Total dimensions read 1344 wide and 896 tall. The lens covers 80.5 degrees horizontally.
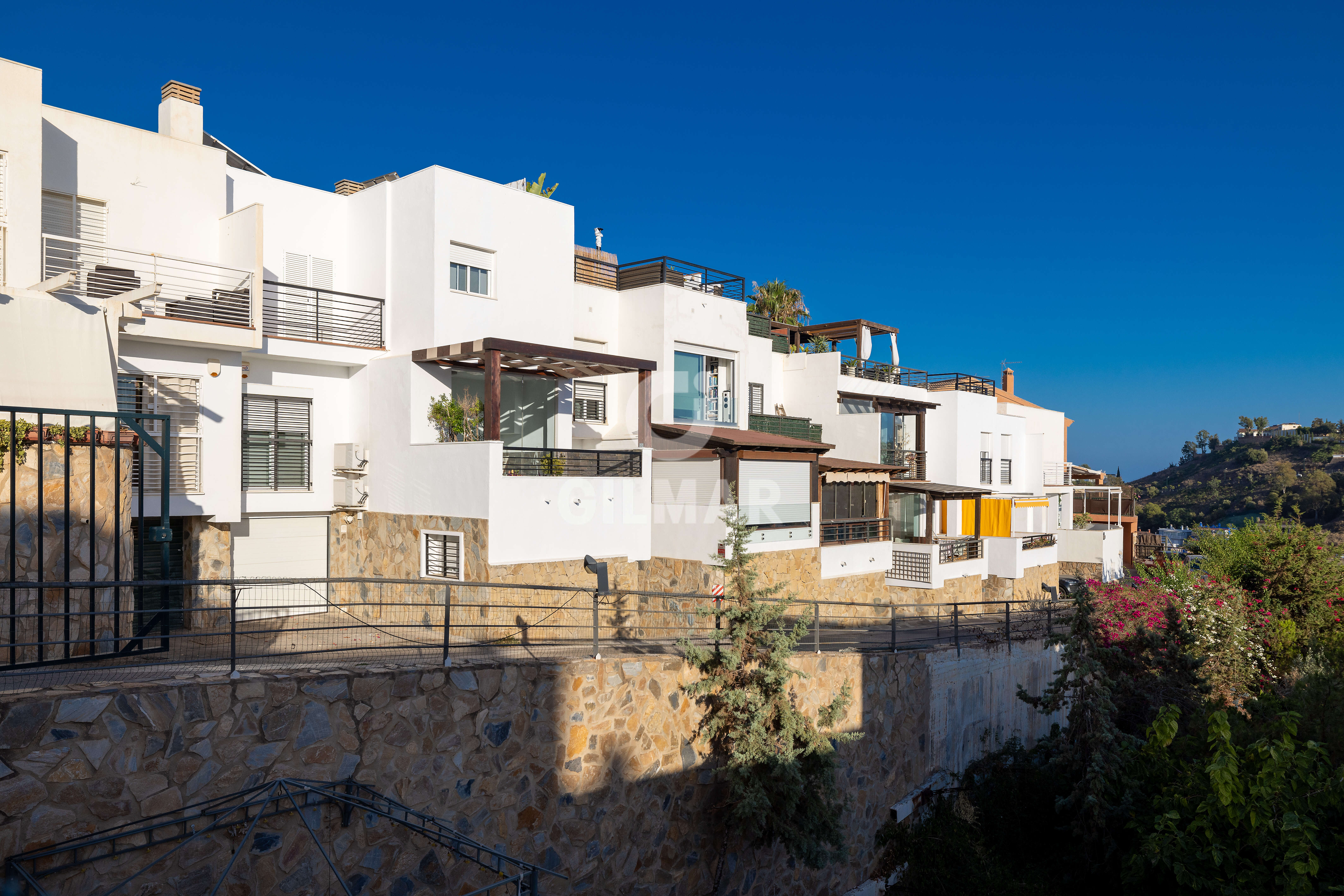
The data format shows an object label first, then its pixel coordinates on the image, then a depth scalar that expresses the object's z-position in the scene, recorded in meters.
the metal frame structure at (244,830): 6.29
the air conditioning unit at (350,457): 16.52
